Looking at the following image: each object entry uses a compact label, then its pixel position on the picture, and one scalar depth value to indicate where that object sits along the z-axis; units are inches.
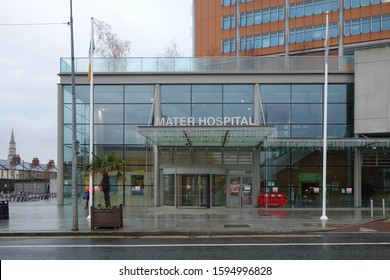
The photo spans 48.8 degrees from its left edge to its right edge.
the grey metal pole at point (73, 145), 703.1
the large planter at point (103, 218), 682.2
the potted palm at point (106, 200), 683.4
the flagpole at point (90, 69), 873.5
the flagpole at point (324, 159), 810.0
